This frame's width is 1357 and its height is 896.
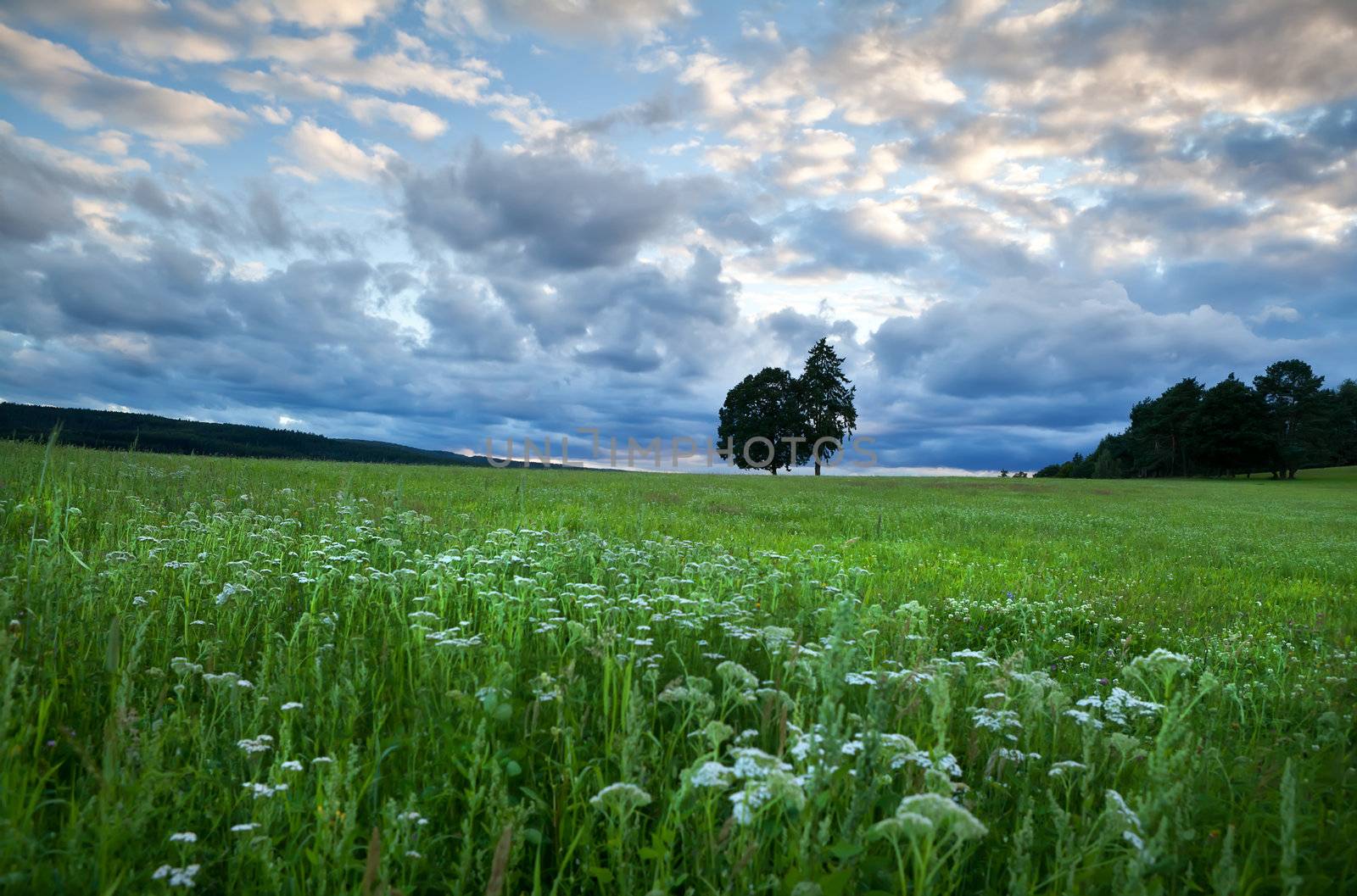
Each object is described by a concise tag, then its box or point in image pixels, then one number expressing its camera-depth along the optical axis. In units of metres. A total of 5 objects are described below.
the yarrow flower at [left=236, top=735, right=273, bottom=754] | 2.83
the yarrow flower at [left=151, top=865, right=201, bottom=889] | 2.15
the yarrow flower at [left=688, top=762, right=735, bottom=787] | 2.29
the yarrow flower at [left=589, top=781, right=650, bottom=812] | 2.32
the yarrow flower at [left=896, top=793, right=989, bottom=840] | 1.95
